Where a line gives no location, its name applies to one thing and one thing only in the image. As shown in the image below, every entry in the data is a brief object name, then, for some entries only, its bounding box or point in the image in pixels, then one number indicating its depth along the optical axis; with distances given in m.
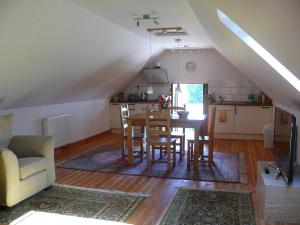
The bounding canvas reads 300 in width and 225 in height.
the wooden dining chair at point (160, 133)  4.60
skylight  2.62
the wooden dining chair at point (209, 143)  4.94
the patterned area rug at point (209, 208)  3.00
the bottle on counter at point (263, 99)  7.19
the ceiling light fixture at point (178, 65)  7.88
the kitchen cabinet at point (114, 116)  8.29
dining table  4.70
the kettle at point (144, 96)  8.32
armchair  3.14
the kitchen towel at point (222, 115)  7.27
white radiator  5.57
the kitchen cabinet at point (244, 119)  7.08
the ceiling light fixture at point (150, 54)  5.61
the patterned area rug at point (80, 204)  3.14
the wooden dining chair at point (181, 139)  5.18
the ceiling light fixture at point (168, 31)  4.85
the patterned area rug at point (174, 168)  4.44
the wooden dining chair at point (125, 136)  5.29
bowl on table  5.01
